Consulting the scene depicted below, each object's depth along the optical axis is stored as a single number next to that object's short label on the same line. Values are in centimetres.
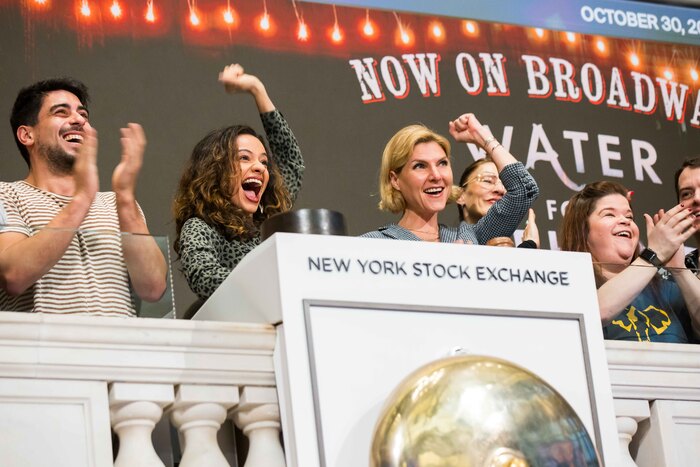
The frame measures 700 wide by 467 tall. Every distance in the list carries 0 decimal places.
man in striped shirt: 424
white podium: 416
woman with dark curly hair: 540
